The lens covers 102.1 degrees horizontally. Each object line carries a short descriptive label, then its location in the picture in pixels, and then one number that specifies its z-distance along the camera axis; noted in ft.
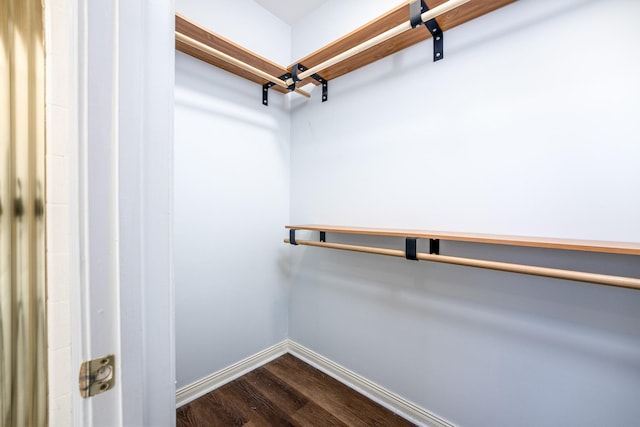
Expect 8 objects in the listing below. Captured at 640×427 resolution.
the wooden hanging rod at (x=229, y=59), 3.94
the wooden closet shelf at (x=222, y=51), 4.00
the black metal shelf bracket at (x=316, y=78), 4.99
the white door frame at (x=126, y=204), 1.25
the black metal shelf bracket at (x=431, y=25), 3.44
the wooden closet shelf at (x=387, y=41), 3.50
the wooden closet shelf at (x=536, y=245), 2.38
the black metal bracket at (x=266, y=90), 5.52
